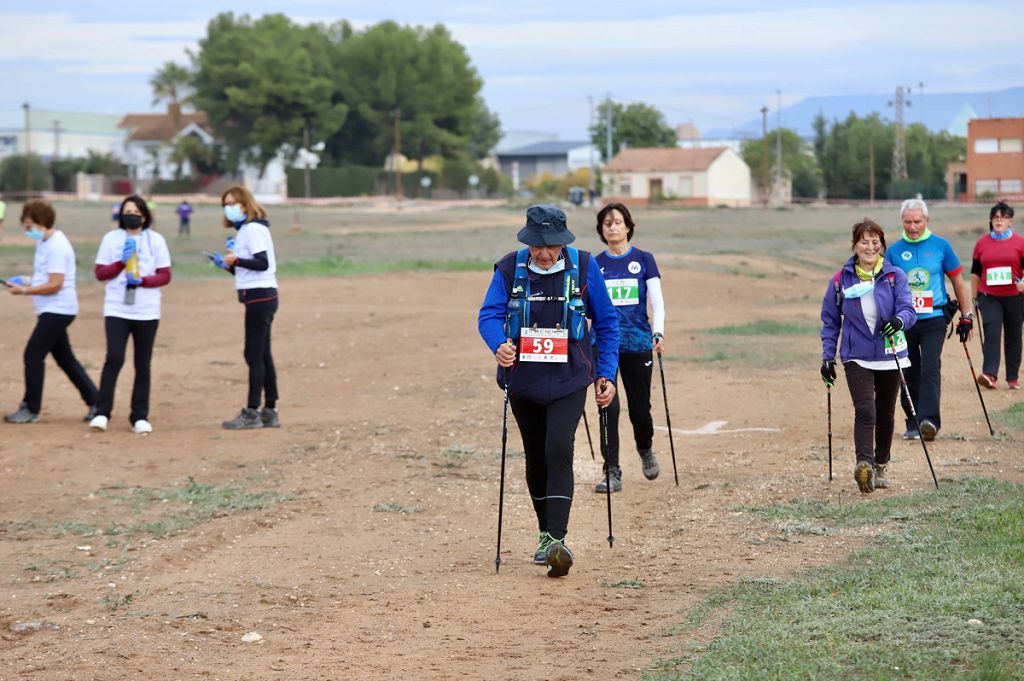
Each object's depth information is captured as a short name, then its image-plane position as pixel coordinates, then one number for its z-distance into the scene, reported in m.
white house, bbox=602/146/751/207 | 105.81
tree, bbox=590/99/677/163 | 131.00
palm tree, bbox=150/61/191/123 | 130.75
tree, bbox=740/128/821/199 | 108.94
